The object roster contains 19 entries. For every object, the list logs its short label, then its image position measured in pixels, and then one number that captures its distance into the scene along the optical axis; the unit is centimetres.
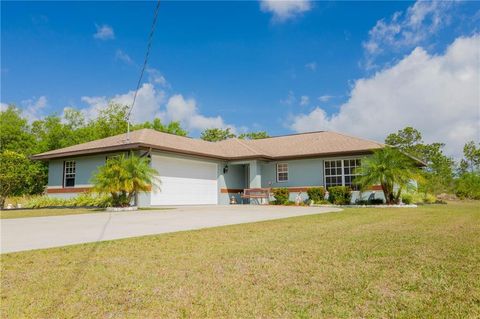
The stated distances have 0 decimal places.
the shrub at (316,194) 2070
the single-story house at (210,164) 1955
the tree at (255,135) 4847
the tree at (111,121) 4208
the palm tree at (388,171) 1706
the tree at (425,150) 3922
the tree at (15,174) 2367
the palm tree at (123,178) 1488
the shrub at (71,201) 1814
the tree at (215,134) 4967
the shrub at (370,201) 1890
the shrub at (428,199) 2357
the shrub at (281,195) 2141
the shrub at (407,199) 1944
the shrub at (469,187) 2966
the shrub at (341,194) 1984
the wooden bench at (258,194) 2122
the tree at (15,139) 3541
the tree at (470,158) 4062
